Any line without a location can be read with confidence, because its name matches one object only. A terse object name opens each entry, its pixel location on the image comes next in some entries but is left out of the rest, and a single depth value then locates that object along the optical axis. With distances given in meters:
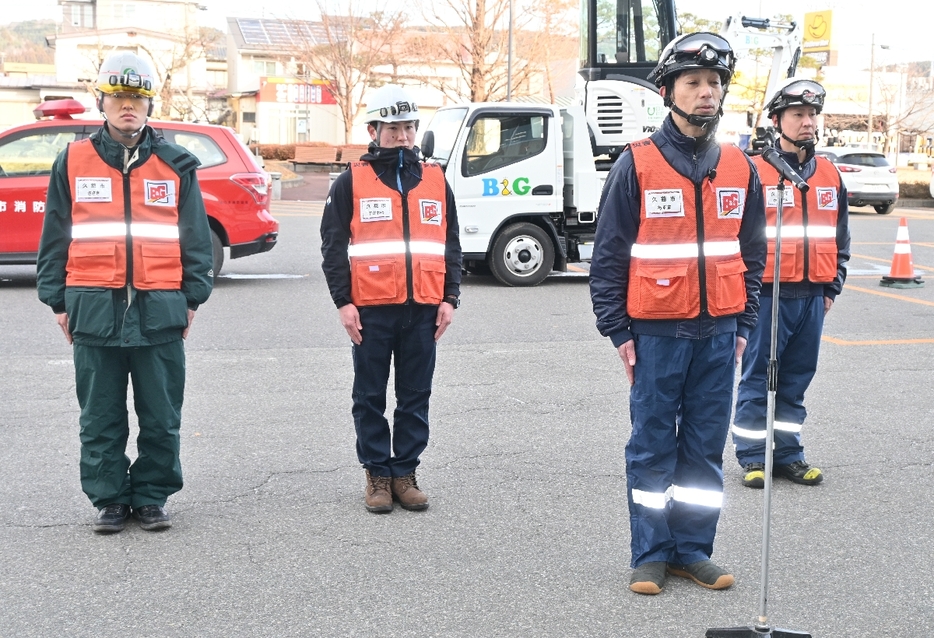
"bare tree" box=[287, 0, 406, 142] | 48.59
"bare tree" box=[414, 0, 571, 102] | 36.12
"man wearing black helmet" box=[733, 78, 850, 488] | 5.71
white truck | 12.99
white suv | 27.84
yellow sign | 59.47
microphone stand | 3.64
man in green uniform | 4.76
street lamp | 55.78
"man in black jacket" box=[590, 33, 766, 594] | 4.25
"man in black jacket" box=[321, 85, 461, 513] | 5.18
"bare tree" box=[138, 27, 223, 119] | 51.50
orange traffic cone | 13.88
